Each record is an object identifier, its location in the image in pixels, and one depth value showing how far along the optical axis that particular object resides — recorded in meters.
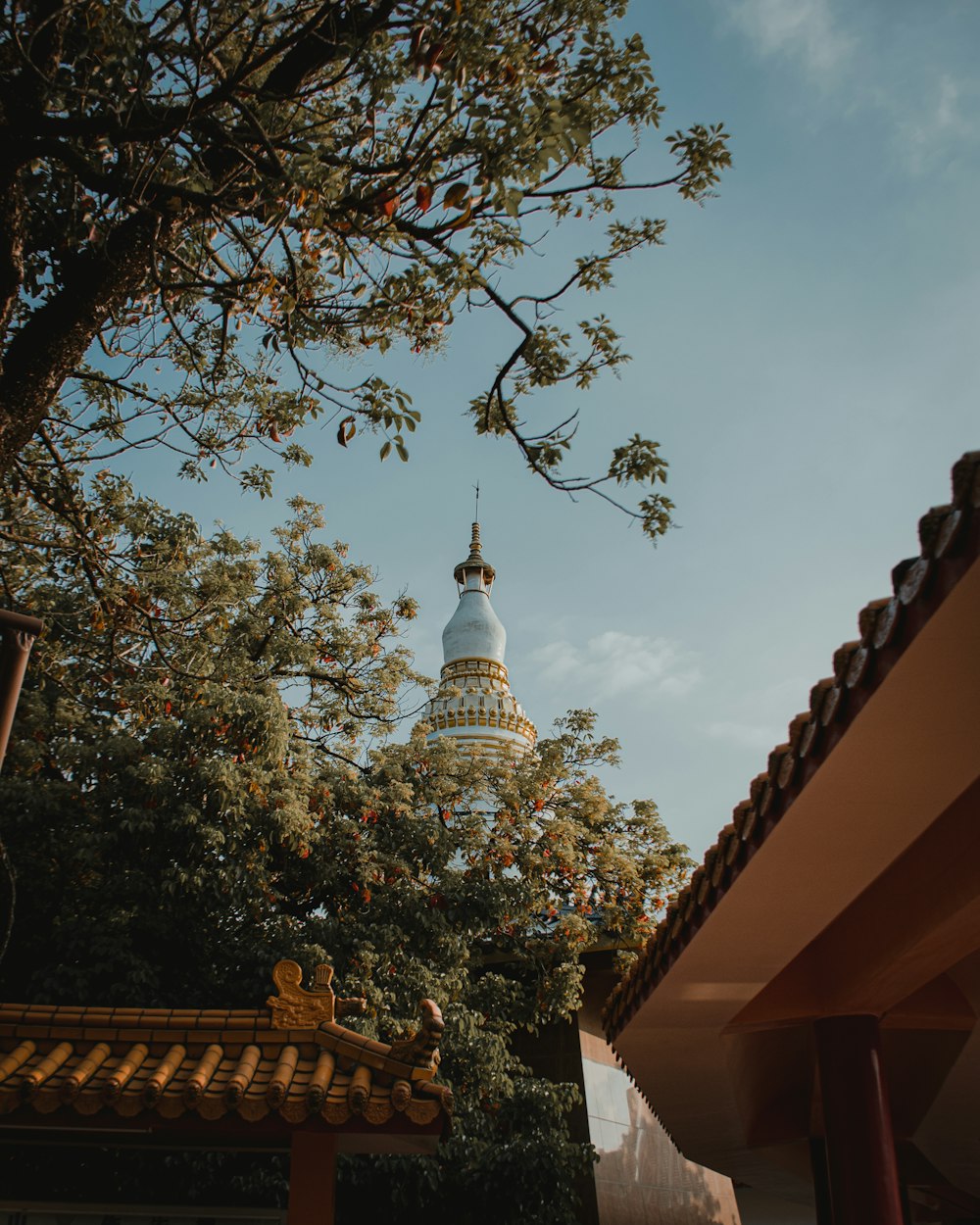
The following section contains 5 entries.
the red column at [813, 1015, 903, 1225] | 5.09
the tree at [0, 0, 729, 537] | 4.60
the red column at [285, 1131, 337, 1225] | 4.92
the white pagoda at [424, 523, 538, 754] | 20.53
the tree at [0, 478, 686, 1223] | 8.95
